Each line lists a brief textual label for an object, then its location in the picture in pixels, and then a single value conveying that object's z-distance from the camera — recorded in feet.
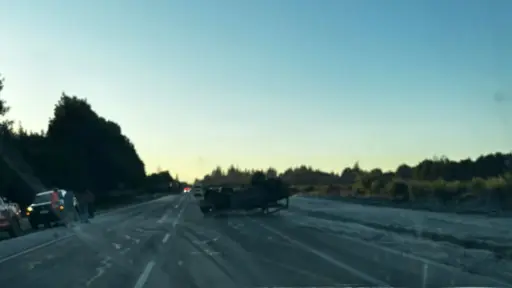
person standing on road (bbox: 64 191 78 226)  142.26
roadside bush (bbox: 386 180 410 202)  282.87
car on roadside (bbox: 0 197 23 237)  104.94
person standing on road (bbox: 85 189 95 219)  155.76
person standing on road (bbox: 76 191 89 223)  151.63
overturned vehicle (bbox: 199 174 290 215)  176.86
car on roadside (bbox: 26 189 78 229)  132.98
